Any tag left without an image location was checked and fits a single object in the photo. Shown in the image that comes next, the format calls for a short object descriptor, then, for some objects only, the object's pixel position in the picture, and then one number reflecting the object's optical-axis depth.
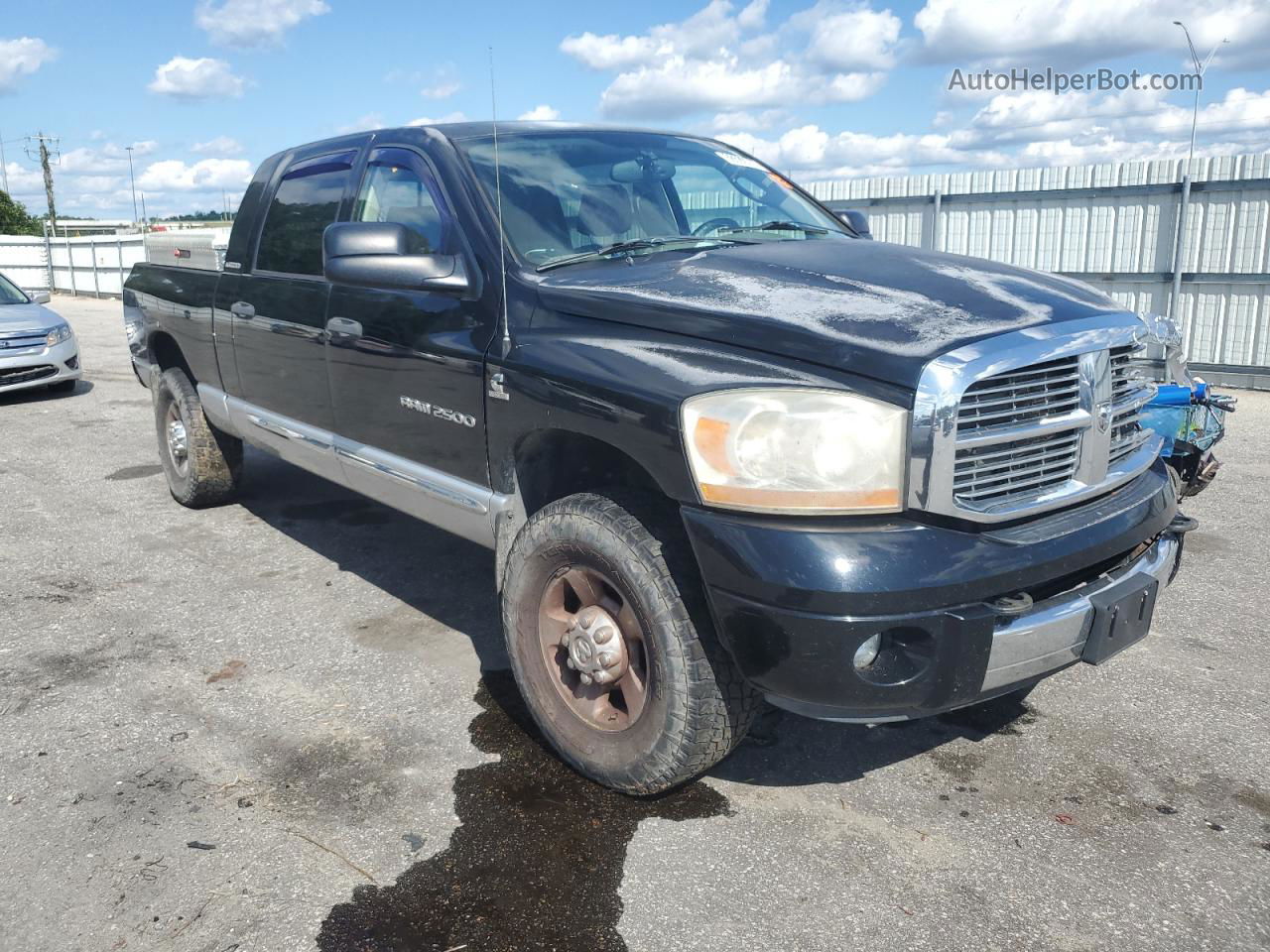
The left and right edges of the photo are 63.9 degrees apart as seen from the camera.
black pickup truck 2.35
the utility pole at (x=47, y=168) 60.31
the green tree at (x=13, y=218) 57.31
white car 10.00
